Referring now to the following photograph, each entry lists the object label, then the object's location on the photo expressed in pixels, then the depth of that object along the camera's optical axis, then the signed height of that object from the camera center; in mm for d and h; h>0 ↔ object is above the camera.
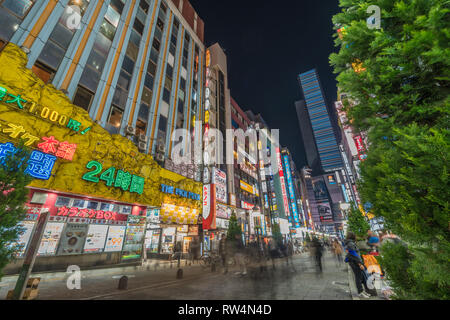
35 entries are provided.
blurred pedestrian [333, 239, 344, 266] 15797 -1224
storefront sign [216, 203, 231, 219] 25094 +3366
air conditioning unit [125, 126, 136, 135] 14828 +8263
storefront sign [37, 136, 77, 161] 9552 +4724
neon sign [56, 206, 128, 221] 10781 +1593
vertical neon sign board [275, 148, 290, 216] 53562 +12448
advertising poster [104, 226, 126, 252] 12195 +87
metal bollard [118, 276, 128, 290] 7227 -1616
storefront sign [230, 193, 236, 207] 28828 +5451
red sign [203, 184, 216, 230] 19625 +3069
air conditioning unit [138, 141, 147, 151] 15609 +7413
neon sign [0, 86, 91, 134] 8672 +6379
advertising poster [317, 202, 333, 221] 131750 +15021
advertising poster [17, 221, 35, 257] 8945 +281
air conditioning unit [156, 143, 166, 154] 17422 +8090
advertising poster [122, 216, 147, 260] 13088 +71
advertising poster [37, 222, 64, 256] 9613 +165
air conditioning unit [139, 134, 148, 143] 15843 +8198
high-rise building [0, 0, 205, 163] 11539 +13654
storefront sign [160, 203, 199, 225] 16839 +2172
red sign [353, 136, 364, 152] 26617 +12275
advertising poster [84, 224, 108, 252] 11281 +121
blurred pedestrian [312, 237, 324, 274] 11325 -1078
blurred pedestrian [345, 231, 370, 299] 5828 -975
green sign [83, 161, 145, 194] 11198 +3859
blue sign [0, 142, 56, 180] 8445 +3700
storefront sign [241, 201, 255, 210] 33638 +5364
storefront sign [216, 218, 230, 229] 25097 +1759
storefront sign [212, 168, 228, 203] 25512 +7106
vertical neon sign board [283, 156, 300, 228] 59594 +13041
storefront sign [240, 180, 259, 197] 36062 +9324
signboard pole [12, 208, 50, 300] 4858 -483
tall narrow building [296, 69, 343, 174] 159375 +96527
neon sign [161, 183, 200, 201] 16669 +4217
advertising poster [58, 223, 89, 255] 10328 +100
